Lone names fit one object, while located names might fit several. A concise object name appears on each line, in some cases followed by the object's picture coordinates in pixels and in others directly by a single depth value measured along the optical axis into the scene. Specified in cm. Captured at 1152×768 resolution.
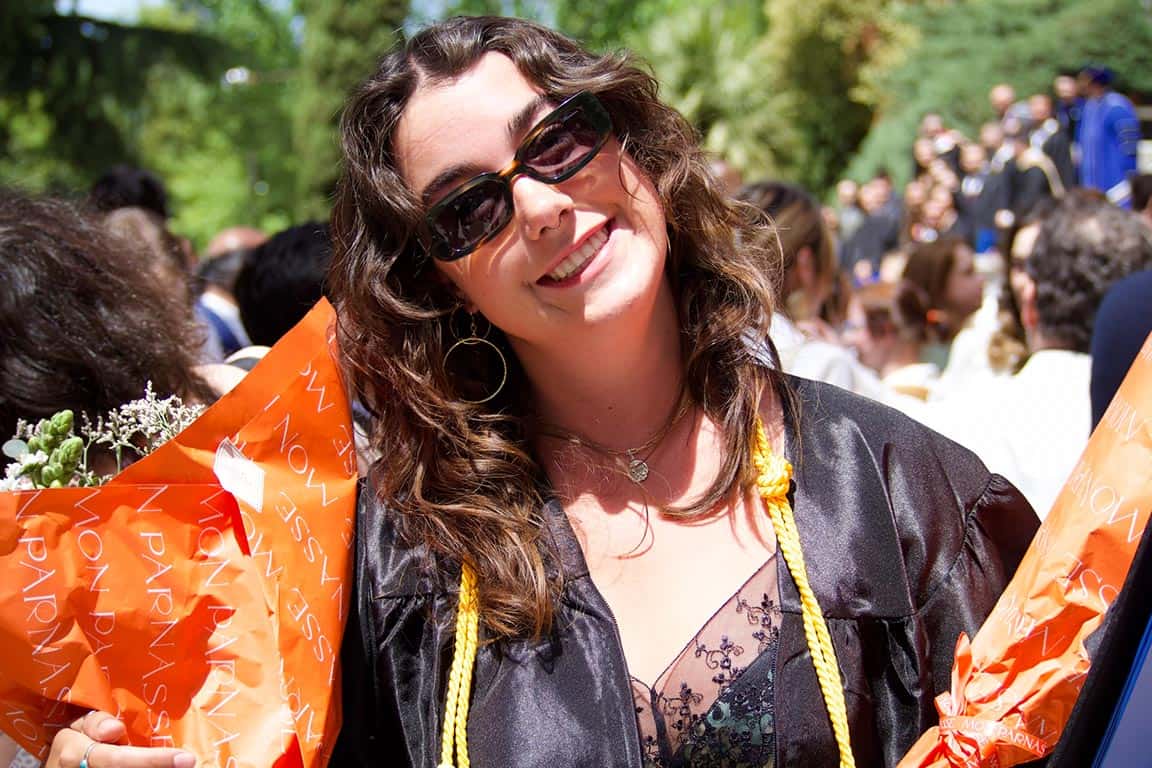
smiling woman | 191
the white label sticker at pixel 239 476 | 194
